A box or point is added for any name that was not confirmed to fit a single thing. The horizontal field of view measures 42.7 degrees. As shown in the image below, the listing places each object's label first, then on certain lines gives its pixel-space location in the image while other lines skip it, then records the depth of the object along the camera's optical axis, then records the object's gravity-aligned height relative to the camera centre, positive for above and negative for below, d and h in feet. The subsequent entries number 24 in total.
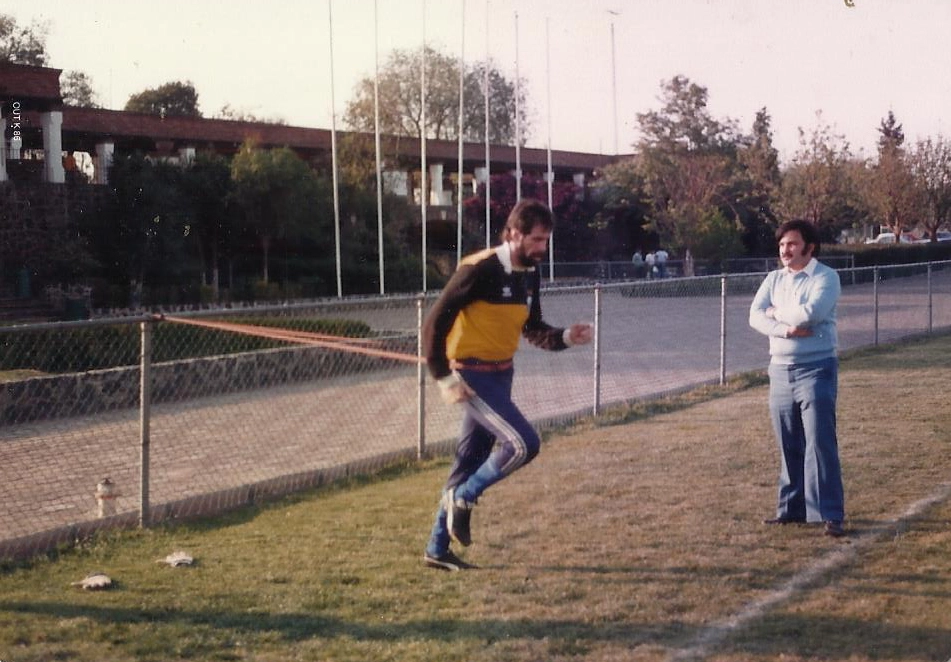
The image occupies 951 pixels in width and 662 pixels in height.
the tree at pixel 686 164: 150.41 +11.35
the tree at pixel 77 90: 153.17 +21.94
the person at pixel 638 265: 140.77 -1.19
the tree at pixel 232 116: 159.22 +19.14
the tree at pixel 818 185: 150.10 +8.41
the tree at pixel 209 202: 104.57 +5.03
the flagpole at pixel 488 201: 130.93 +5.95
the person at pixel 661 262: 136.67 -0.92
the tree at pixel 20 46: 108.17 +19.29
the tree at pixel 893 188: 173.58 +9.09
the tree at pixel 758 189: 155.84 +8.34
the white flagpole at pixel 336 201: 103.16 +5.00
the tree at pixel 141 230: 92.48 +2.38
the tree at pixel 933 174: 175.37 +11.17
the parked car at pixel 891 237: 214.28 +2.53
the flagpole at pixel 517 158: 135.85 +11.02
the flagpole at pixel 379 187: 108.37 +6.42
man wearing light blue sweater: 24.12 -2.50
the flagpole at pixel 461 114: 121.70 +14.52
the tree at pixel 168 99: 170.40 +22.80
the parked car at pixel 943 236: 216.17 +2.75
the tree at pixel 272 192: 105.91 +5.96
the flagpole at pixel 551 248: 131.34 +0.88
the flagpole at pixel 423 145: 115.55 +10.82
